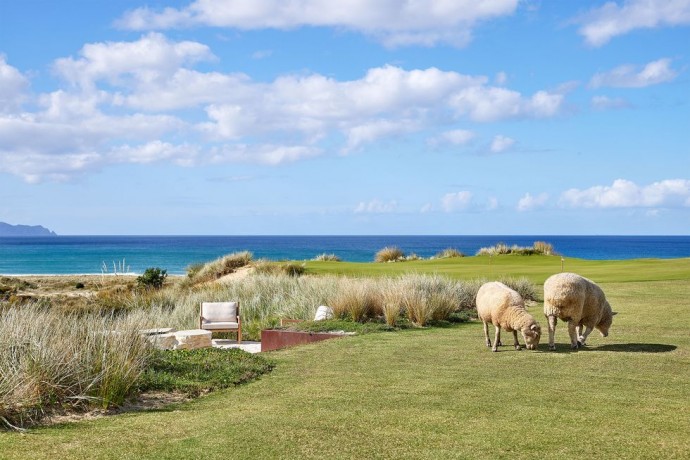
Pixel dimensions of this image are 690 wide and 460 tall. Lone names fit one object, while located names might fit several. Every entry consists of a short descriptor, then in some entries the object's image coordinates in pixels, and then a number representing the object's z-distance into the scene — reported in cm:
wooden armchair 1723
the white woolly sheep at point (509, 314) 1145
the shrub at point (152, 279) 2880
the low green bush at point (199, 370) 909
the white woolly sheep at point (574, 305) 1138
